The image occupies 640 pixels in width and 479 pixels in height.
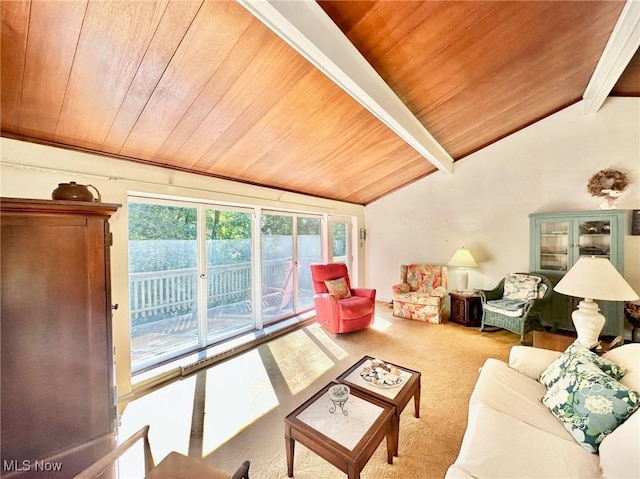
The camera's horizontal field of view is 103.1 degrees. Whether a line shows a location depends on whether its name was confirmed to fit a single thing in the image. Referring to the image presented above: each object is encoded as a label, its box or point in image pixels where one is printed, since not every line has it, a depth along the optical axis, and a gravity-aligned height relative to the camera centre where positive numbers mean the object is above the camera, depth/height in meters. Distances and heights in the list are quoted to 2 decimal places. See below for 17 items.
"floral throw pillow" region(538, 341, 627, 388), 1.38 -0.76
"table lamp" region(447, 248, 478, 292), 4.05 -0.49
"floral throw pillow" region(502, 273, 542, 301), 3.49 -0.77
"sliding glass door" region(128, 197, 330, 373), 2.61 -0.46
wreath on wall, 3.25 +0.64
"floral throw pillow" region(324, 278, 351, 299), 3.78 -0.80
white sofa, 1.03 -0.98
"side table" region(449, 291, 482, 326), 3.94 -1.19
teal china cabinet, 3.13 -0.20
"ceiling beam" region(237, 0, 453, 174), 1.28 +1.14
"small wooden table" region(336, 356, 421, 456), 1.58 -1.05
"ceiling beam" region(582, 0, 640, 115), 1.97 +1.67
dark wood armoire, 0.90 -0.38
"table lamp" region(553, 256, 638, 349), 1.69 -0.40
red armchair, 3.54 -0.97
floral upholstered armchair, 4.12 -1.02
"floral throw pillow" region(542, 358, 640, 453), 1.14 -0.83
